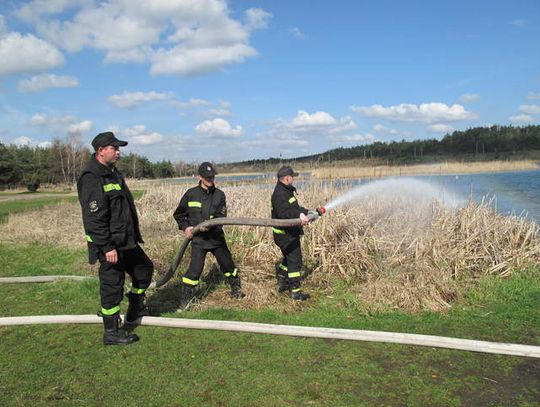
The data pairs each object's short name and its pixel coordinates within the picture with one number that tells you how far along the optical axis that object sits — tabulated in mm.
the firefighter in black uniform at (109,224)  4875
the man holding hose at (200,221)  6523
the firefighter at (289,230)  6840
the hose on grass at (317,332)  4627
